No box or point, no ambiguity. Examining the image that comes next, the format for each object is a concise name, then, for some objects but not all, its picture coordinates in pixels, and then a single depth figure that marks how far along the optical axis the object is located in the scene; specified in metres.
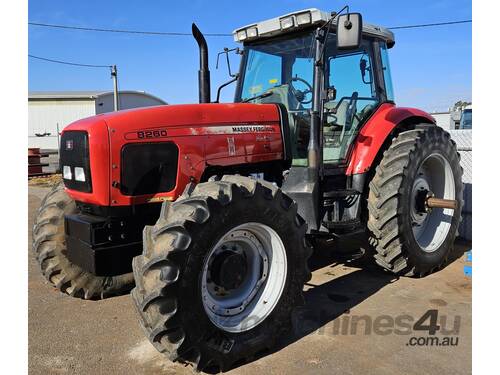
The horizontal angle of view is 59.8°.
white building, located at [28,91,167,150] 28.03
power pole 22.02
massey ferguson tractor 2.70
